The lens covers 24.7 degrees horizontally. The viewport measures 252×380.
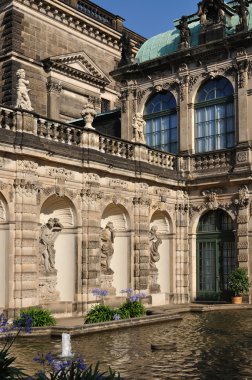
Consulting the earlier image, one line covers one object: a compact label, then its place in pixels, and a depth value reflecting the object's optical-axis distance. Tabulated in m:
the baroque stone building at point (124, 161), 17.52
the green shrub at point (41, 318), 15.16
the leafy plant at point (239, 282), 22.20
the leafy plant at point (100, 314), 16.08
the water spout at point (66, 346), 11.48
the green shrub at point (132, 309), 17.15
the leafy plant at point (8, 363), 7.06
